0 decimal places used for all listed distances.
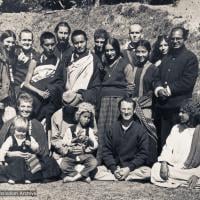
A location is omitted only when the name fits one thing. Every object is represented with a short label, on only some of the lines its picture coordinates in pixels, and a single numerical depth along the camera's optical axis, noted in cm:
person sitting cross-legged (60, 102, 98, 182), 708
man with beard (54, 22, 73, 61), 802
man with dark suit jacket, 745
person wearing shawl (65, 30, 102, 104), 757
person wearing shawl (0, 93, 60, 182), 699
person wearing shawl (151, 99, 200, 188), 690
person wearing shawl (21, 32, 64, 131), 766
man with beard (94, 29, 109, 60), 763
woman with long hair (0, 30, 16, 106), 768
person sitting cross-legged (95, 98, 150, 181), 707
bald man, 803
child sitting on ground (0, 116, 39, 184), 689
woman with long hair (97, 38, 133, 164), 743
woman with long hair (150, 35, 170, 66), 799
